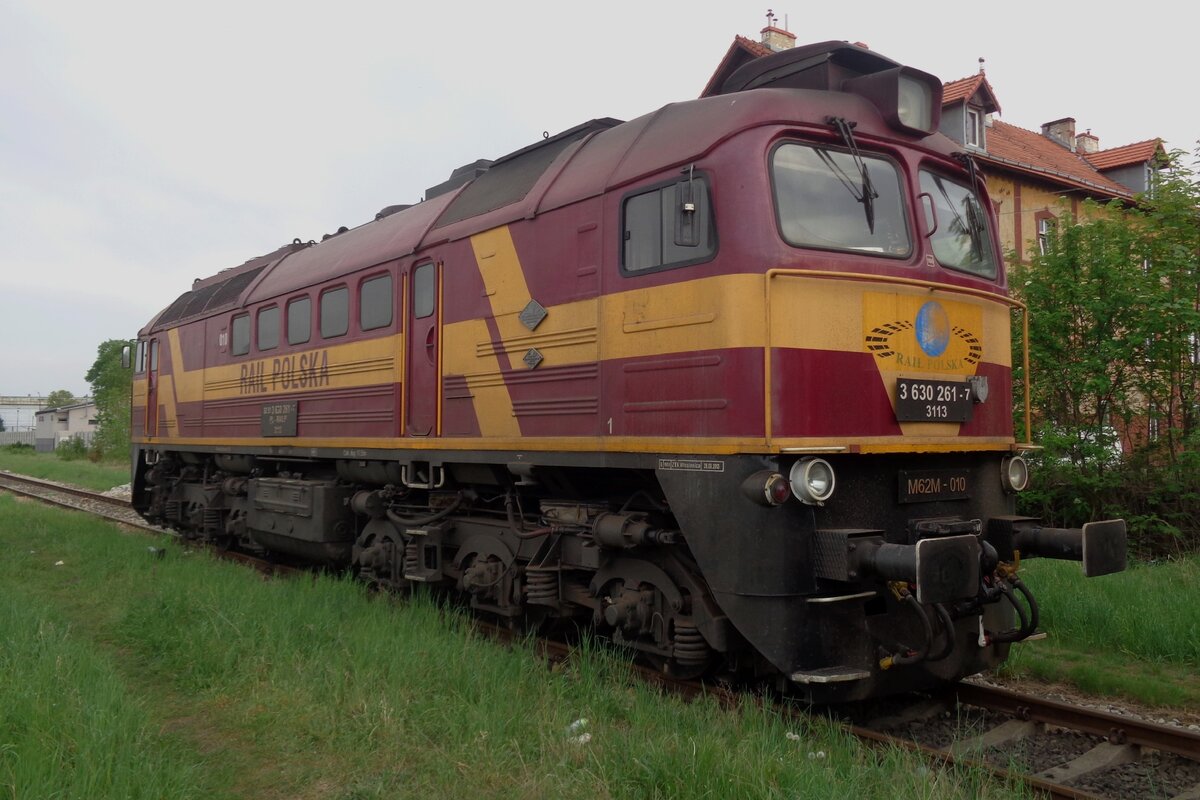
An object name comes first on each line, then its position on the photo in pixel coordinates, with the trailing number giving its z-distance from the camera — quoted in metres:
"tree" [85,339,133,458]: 39.62
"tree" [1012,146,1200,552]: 10.48
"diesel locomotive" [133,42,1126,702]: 5.18
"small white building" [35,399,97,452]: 80.44
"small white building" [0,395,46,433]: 117.75
